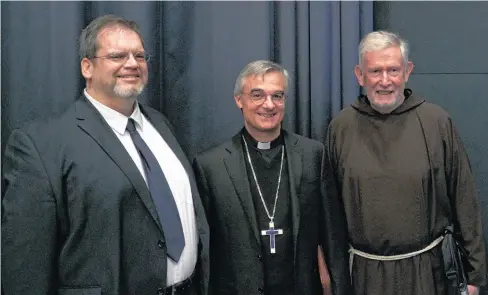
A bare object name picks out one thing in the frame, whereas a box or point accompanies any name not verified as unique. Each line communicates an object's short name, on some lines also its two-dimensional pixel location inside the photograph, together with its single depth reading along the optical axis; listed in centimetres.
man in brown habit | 214
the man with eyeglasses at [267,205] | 205
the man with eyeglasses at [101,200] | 170
